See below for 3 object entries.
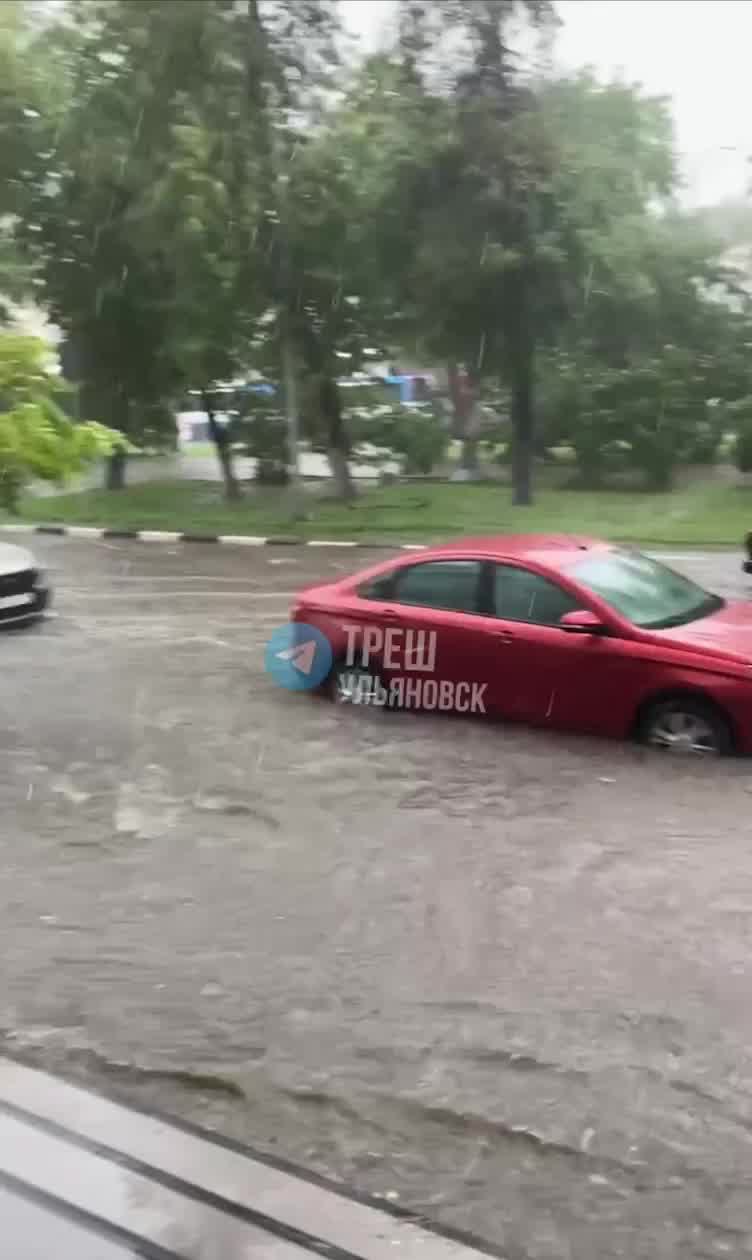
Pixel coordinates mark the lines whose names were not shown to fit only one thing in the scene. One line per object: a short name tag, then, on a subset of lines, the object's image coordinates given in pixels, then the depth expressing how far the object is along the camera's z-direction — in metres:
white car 10.71
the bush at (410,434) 19.59
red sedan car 6.57
